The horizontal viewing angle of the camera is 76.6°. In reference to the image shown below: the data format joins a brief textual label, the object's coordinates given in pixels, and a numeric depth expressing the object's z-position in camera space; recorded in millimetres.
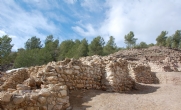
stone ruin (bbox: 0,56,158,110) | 3165
